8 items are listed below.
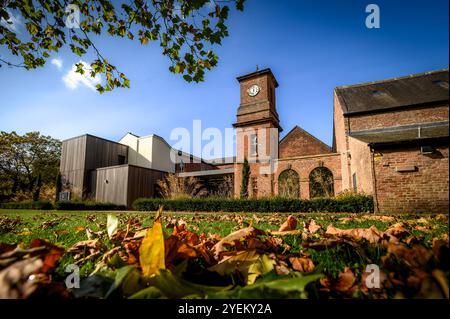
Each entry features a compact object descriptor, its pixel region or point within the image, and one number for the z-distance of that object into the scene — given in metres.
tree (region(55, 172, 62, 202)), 23.73
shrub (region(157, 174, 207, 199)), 17.99
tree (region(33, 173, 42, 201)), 23.65
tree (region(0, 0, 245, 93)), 2.69
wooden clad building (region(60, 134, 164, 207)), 21.56
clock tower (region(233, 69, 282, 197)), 19.76
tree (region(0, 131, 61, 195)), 25.78
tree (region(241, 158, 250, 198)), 18.79
